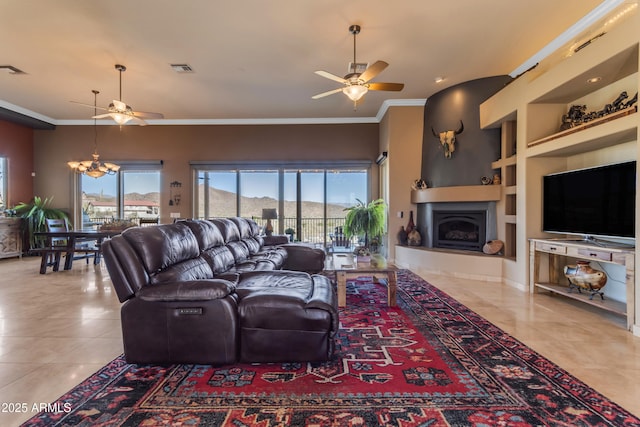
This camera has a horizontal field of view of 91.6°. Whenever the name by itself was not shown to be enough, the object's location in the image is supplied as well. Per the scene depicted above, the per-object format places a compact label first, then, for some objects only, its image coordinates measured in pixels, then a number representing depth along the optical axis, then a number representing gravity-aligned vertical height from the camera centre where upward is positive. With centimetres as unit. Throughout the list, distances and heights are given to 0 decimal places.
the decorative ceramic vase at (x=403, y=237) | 624 -44
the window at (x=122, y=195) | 769 +48
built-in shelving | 290 +100
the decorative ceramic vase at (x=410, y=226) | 620 -22
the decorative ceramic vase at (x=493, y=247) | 489 -50
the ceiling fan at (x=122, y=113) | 445 +149
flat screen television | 300 +16
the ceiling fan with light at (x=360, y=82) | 339 +156
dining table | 536 -55
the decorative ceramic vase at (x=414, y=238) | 604 -45
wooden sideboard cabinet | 653 -50
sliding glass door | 761 +53
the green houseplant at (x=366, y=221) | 640 -13
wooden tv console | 278 -56
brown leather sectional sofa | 211 -72
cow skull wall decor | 548 +134
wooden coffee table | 346 -66
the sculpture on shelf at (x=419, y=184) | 601 +60
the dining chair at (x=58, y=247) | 541 -58
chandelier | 599 +93
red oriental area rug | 162 -106
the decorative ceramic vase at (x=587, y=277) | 329 -66
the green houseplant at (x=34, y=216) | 695 -5
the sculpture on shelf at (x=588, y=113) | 310 +115
